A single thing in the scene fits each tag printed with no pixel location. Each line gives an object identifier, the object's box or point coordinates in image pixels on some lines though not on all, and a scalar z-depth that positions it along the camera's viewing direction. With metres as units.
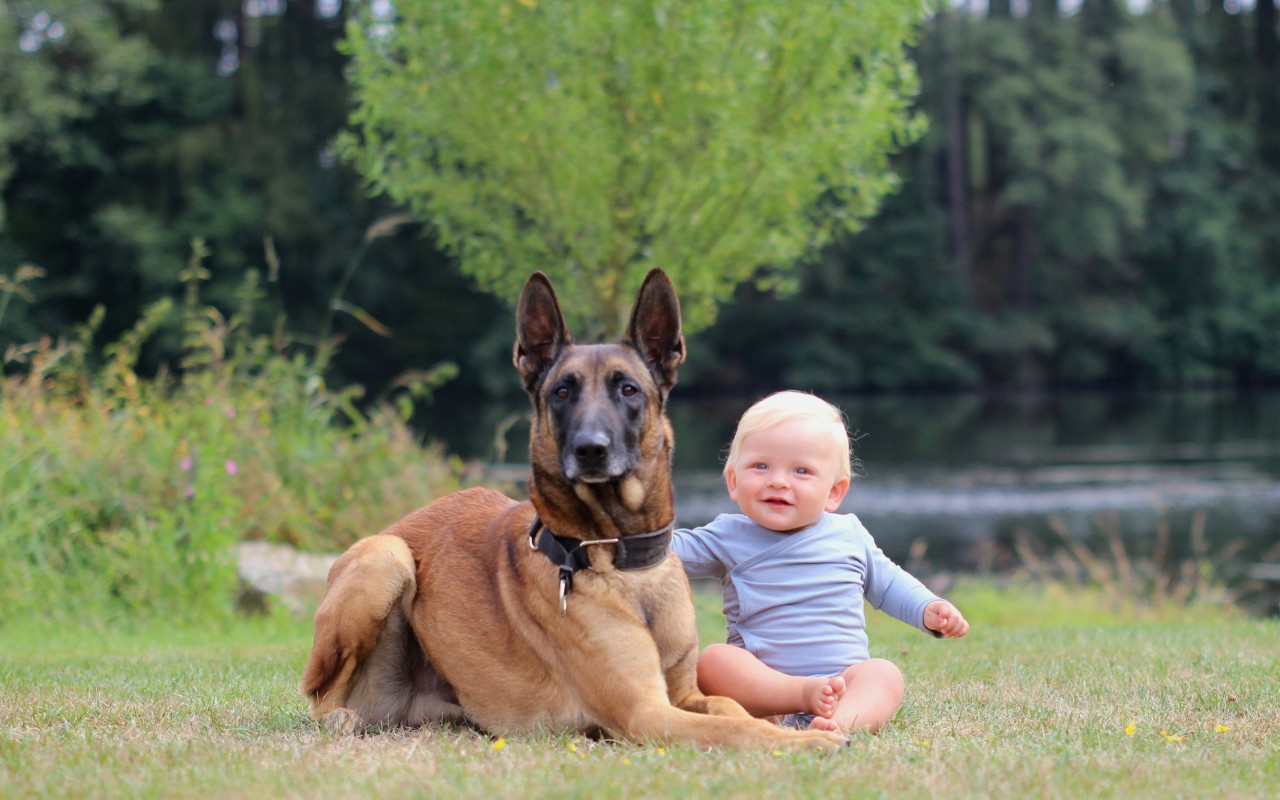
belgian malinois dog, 4.35
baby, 4.79
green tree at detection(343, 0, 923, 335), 10.39
